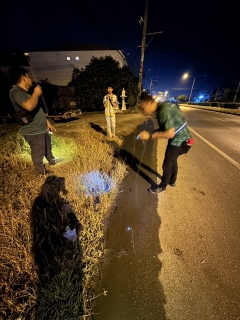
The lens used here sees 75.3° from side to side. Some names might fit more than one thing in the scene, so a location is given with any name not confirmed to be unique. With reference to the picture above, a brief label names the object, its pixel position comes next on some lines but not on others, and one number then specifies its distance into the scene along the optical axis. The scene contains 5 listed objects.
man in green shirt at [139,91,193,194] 2.43
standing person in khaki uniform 5.56
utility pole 14.92
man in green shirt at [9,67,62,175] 2.51
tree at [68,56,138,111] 20.14
